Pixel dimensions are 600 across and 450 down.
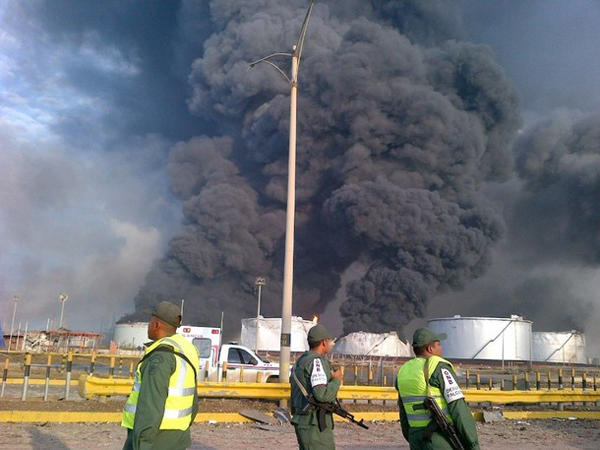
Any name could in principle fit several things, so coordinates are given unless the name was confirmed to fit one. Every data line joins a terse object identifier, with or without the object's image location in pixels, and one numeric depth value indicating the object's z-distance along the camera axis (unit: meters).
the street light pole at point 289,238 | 13.58
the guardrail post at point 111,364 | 15.98
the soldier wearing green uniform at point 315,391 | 4.66
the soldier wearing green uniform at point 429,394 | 3.86
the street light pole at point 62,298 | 63.53
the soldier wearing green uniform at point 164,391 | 3.31
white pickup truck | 16.20
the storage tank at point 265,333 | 73.56
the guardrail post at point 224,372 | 16.01
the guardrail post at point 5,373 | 13.44
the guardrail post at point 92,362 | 15.82
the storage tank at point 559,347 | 77.25
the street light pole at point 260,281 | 43.53
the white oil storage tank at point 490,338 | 67.50
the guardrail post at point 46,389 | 12.77
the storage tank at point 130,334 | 72.25
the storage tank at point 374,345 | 70.44
